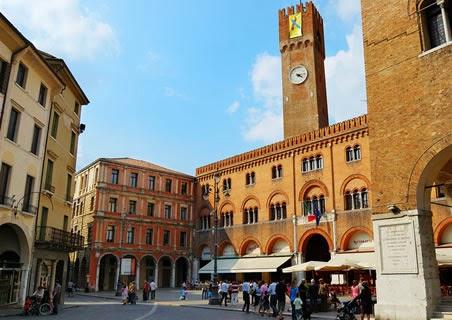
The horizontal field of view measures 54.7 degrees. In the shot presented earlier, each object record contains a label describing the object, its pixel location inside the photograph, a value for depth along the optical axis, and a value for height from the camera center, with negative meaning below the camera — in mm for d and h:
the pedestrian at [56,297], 17641 -829
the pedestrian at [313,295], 18156 -639
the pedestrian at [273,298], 17328 -736
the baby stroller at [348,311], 13969 -967
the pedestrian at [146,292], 27516 -904
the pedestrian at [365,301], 13533 -625
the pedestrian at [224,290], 23344 -611
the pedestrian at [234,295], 26528 -999
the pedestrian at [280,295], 16656 -593
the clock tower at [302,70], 43594 +21040
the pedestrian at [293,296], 13633 -562
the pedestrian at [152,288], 28344 -676
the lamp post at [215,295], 23702 -896
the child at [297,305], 13469 -766
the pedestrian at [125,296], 24500 -1038
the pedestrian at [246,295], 19636 -721
